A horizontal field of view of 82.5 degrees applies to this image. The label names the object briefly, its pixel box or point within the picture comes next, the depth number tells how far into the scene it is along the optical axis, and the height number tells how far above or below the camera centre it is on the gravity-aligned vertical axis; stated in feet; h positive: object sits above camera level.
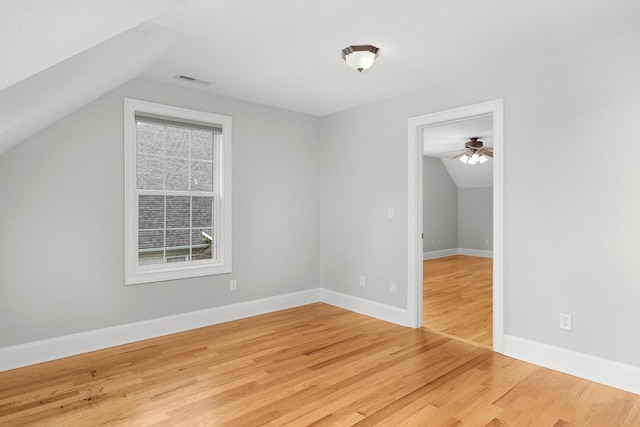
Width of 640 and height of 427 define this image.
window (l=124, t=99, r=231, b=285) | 11.55 +0.75
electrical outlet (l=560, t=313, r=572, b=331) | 9.36 -2.81
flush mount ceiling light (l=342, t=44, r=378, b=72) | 9.26 +4.06
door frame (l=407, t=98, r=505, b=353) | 10.55 +0.19
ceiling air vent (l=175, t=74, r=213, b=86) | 11.42 +4.33
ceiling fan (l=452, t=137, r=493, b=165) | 22.79 +3.98
